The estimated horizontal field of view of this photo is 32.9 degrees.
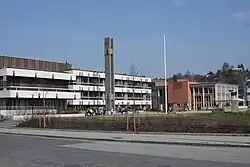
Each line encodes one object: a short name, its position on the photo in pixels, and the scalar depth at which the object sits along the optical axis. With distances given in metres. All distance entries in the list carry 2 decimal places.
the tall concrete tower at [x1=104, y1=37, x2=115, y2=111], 84.56
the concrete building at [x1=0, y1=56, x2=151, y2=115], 79.56
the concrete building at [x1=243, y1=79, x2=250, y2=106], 143.81
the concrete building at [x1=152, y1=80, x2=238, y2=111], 125.44
